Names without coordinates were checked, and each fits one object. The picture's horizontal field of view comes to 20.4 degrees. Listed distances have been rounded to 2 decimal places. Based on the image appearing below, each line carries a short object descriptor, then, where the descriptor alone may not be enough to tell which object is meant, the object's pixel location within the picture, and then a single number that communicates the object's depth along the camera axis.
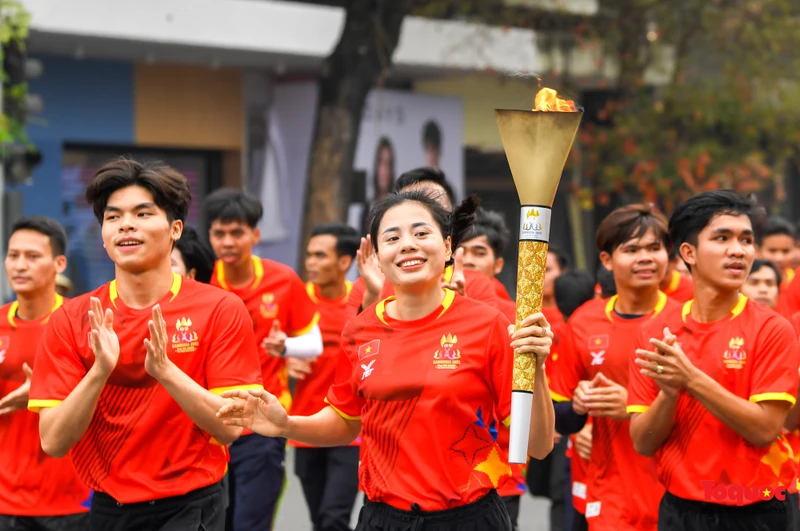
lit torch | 7.04
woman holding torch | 7.98
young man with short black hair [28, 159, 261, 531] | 8.65
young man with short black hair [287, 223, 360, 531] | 14.39
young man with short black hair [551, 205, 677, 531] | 10.94
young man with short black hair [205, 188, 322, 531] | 13.76
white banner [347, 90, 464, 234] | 32.63
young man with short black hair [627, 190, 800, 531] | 8.88
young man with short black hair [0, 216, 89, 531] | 10.80
